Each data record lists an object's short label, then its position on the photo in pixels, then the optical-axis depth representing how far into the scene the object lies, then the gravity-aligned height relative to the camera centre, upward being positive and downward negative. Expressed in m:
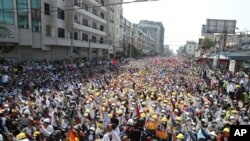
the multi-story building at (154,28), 172.25 +13.69
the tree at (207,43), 76.38 +2.17
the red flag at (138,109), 10.25 -2.37
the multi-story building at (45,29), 23.02 +2.00
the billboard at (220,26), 41.45 +3.83
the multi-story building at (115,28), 56.10 +4.82
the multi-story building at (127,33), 72.61 +4.99
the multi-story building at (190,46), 174.89 +2.61
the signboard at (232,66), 27.45 -1.49
